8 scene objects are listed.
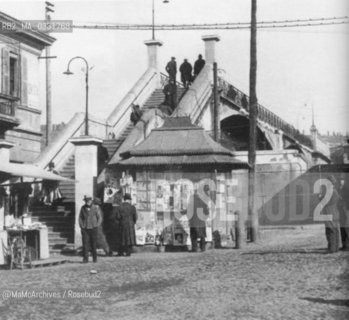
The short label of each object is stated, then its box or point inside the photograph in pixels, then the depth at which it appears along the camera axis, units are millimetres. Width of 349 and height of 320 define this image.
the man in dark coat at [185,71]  32062
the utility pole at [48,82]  37969
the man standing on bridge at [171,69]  29594
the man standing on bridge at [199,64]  32250
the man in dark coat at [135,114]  27422
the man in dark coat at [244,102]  34588
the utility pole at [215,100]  29406
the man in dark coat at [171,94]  28328
